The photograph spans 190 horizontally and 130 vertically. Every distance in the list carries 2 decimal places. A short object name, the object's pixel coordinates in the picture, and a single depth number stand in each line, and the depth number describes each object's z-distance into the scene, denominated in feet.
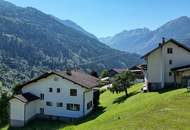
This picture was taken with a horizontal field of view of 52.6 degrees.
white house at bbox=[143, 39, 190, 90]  126.61
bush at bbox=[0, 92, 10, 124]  130.84
